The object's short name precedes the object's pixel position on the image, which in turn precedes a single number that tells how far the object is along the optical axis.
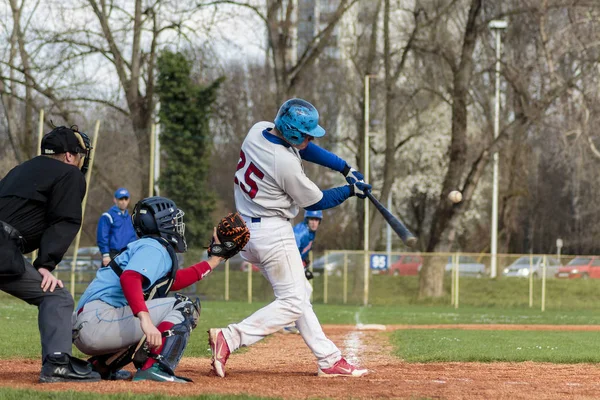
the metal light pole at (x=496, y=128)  28.56
